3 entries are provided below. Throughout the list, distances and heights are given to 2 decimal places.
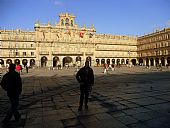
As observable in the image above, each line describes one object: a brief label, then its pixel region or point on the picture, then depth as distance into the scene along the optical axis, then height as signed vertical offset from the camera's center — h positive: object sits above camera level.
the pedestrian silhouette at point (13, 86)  3.60 -0.63
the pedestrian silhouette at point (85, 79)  4.35 -0.54
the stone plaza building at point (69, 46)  46.50 +6.26
